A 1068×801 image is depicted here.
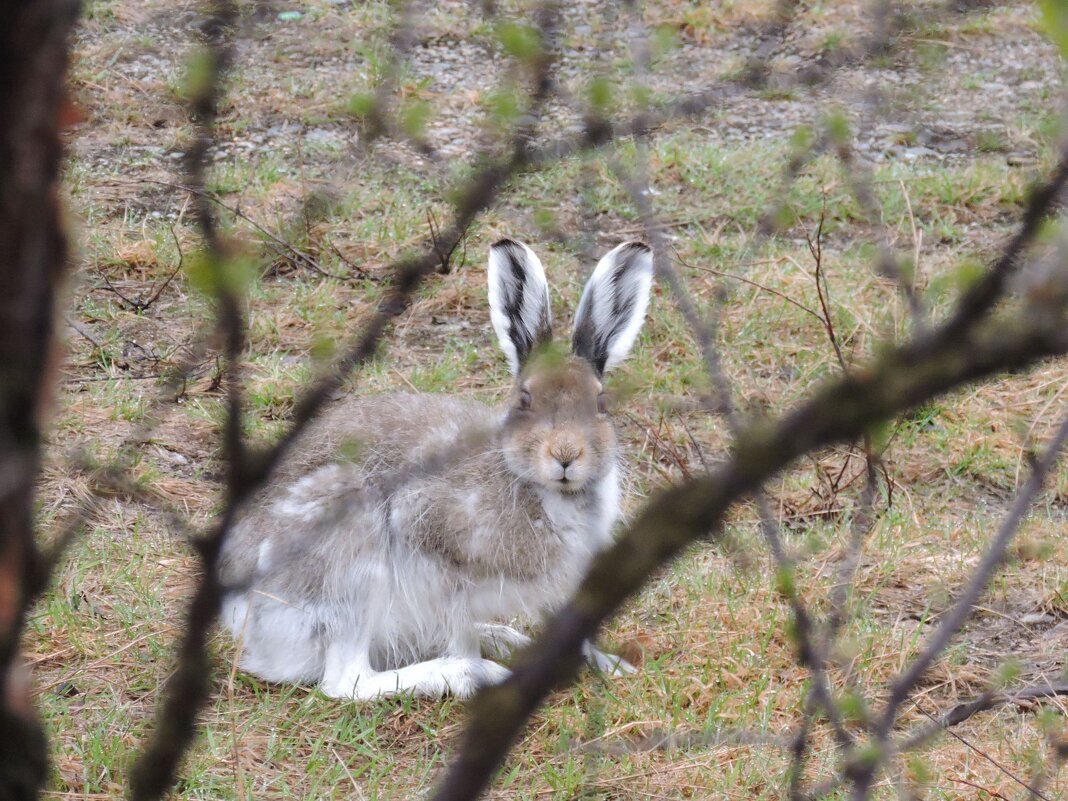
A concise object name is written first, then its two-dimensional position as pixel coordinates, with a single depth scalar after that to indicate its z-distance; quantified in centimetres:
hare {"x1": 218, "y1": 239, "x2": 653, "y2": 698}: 1169
